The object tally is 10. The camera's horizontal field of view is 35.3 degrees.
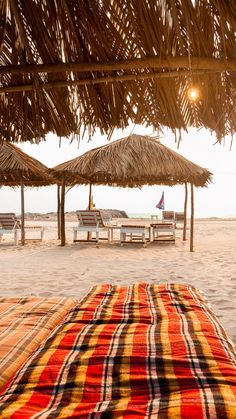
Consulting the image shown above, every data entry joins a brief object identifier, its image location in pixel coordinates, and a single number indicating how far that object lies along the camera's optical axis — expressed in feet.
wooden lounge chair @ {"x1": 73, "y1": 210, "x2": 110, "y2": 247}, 31.40
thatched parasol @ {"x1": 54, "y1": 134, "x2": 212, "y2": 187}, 31.22
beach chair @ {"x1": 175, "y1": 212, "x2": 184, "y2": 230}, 49.80
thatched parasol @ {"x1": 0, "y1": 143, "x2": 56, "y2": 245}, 32.09
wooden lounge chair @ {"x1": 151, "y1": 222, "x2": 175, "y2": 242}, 33.53
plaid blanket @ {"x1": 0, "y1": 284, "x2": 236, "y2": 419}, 3.27
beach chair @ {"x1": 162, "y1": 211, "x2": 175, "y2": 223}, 52.64
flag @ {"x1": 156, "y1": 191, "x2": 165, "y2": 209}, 62.73
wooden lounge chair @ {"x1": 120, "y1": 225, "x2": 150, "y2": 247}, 31.45
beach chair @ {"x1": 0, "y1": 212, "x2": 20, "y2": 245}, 33.37
